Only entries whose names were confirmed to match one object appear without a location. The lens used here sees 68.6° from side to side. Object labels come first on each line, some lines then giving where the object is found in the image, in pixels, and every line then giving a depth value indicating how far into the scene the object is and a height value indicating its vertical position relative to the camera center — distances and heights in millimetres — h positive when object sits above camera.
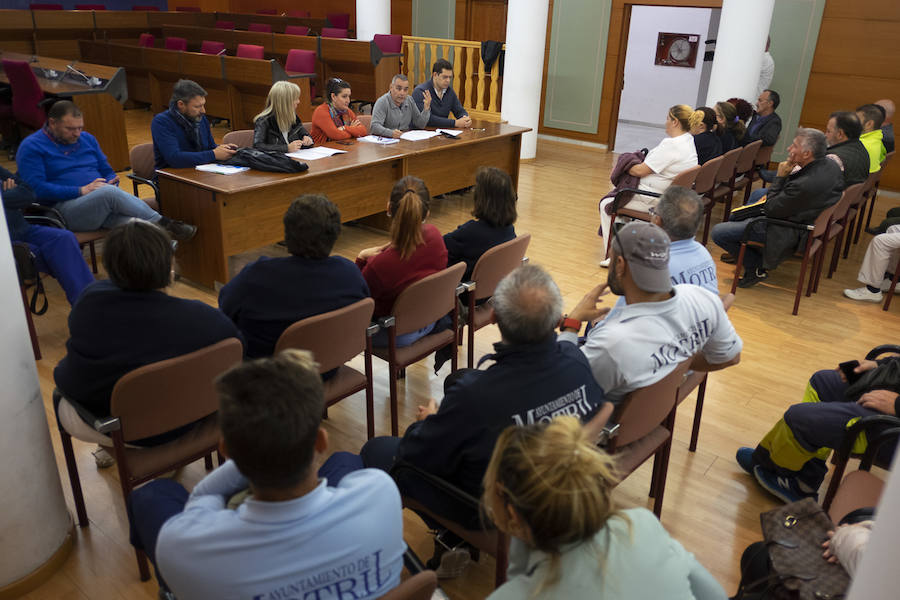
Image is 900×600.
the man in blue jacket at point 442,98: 6363 -542
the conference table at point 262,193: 4293 -1052
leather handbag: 1699 -1263
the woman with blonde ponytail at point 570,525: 1156 -810
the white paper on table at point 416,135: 5926 -813
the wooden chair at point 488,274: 3185 -1075
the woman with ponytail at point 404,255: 2924 -919
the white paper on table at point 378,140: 5711 -829
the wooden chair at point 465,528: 1834 -1345
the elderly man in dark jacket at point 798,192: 4406 -884
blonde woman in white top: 4836 -751
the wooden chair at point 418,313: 2795 -1124
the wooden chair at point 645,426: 2143 -1201
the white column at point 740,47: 7020 +40
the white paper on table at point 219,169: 4473 -871
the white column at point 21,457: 2047 -1298
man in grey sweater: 5906 -640
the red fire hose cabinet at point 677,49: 10672 -10
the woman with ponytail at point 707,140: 5492 -698
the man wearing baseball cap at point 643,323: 2145 -859
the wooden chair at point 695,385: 2680 -1297
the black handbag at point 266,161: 4523 -822
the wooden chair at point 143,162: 4695 -881
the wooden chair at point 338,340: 2320 -1056
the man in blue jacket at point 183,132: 4480 -650
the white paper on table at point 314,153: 5031 -848
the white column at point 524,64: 7980 -246
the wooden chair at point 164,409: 1984 -1123
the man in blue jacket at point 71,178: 4023 -891
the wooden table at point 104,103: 6875 -736
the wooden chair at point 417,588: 1362 -1068
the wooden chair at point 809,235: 4453 -1168
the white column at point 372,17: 9859 +285
